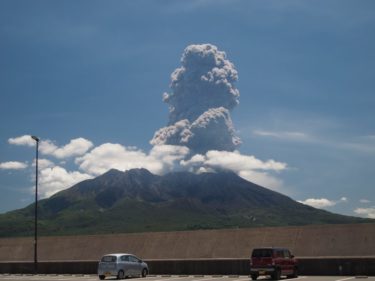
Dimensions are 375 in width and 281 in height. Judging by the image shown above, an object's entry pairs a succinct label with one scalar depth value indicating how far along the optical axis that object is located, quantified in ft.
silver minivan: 106.63
